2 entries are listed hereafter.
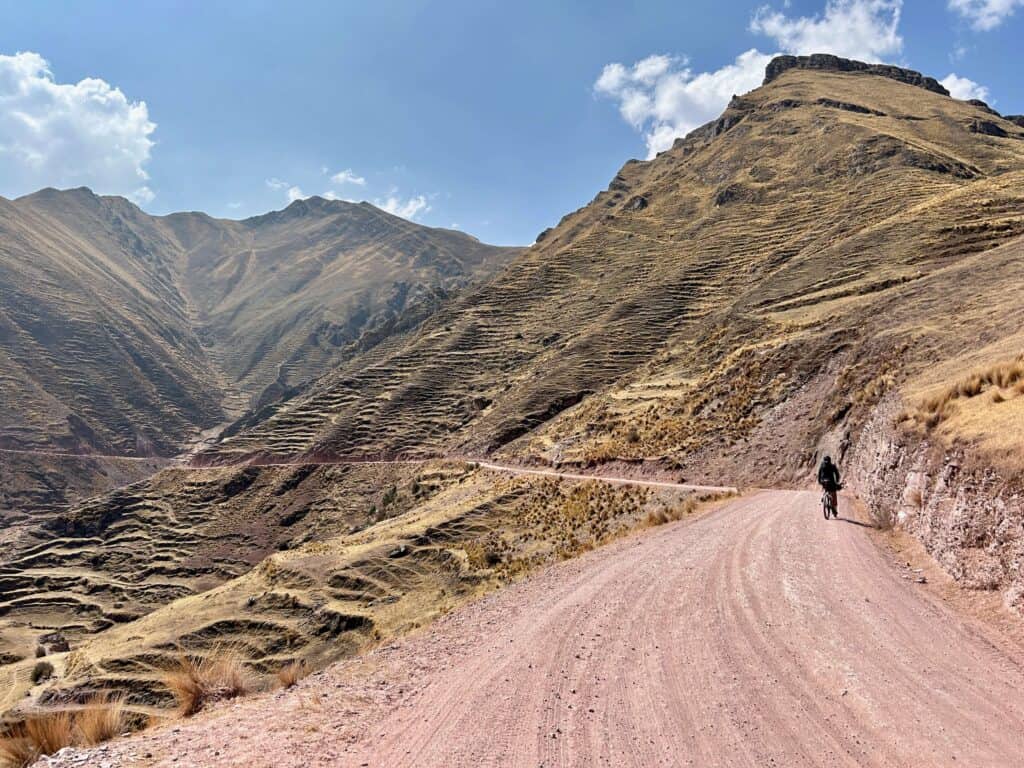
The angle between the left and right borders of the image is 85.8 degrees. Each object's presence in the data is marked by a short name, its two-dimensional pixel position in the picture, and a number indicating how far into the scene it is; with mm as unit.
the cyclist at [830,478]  14281
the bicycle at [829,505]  14516
